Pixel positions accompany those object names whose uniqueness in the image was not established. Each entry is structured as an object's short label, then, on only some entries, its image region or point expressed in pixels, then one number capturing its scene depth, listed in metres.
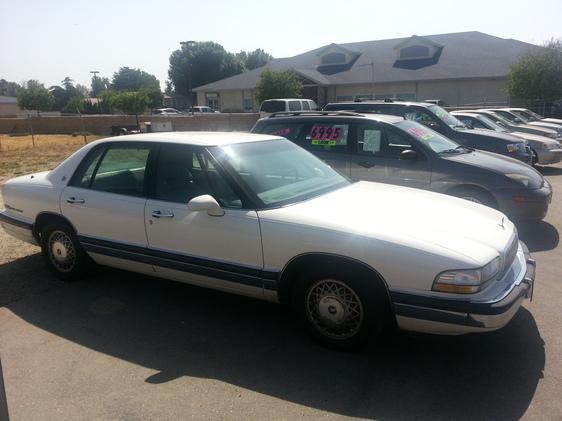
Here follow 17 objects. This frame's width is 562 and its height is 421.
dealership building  33.00
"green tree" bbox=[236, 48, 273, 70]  83.44
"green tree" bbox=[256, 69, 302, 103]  35.06
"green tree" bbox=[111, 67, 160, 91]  98.43
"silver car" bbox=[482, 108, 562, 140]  16.07
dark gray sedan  6.30
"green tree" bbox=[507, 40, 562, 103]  26.22
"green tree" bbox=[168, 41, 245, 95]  73.44
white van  24.62
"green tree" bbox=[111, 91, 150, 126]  37.56
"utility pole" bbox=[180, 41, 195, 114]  77.70
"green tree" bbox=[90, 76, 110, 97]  118.12
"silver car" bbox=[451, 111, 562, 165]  12.46
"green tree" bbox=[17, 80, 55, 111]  60.91
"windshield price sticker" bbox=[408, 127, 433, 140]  6.68
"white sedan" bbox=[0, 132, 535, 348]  3.13
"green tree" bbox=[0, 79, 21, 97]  137.85
